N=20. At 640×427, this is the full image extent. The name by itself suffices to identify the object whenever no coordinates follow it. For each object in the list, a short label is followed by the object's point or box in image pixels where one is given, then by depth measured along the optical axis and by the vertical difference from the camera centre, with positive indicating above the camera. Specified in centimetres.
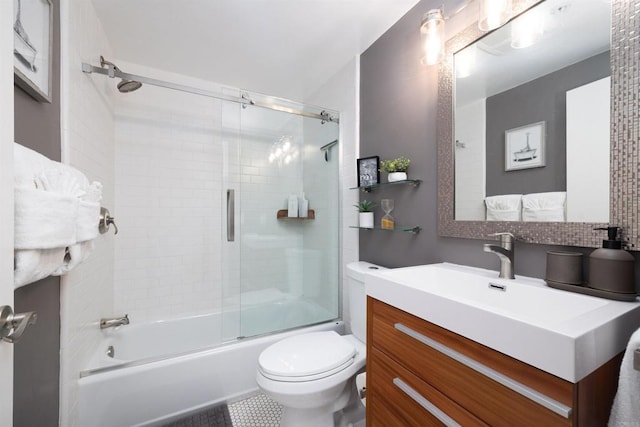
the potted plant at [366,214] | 176 -1
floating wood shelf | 213 -2
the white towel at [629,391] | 51 -36
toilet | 115 -76
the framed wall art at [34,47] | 82 +60
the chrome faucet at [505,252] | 101 -16
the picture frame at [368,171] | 176 +29
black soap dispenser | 74 -16
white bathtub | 136 -98
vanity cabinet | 54 -45
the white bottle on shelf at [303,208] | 224 +4
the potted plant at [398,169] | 153 +27
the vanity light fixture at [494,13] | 106 +84
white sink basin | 52 -28
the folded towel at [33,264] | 63 -13
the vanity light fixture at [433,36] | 127 +92
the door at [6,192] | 49 +4
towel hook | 119 -4
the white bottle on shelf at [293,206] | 219 +6
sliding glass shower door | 195 -8
